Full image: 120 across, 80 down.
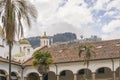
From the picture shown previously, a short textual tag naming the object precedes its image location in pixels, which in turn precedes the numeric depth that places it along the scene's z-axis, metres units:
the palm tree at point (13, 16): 15.36
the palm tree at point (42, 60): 28.09
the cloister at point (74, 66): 33.52
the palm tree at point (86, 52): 32.20
